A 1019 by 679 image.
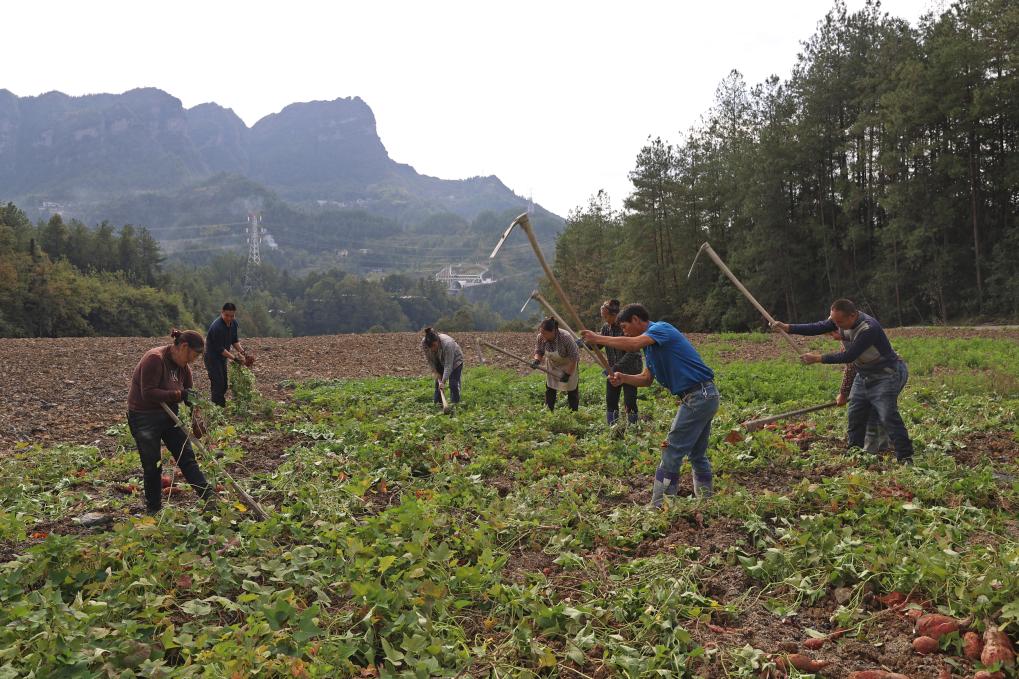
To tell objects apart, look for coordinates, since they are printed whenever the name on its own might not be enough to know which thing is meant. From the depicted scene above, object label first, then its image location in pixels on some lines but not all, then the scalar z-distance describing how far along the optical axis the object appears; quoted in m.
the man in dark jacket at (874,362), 7.39
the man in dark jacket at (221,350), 11.10
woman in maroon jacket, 6.44
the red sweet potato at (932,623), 3.88
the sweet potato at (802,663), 3.70
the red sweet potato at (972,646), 3.71
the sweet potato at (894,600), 4.32
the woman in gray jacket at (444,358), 11.65
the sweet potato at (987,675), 3.44
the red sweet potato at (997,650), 3.55
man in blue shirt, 6.28
